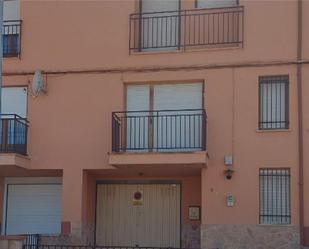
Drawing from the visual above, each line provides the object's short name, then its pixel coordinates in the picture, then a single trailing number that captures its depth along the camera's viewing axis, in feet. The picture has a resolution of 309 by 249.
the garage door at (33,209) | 64.28
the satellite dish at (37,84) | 60.29
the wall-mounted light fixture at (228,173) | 56.59
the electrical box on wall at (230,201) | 56.34
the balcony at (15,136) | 59.26
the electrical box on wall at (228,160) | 56.75
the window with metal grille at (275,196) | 55.93
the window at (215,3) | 60.59
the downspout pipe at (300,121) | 54.95
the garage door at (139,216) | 62.23
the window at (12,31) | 63.52
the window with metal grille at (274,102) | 57.31
